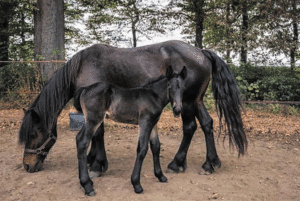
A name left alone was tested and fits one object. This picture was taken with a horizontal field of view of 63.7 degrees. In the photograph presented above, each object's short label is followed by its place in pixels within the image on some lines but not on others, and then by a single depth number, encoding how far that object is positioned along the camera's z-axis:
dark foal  3.36
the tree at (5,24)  11.73
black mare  3.84
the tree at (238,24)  11.61
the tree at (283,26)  11.05
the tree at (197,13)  12.93
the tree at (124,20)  14.04
